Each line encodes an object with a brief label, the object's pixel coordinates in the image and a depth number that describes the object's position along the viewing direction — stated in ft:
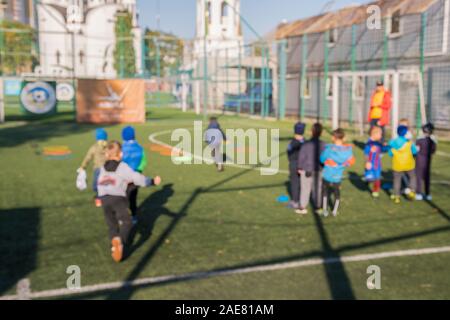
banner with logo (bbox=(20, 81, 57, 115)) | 95.76
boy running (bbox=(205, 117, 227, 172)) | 44.19
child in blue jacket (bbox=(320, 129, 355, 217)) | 29.43
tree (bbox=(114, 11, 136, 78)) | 161.68
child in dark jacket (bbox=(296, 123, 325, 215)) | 29.78
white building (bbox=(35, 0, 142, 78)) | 149.38
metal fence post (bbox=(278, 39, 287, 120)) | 109.70
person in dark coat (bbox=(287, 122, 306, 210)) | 30.96
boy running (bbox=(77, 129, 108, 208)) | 31.60
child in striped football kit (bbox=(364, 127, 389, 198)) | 34.60
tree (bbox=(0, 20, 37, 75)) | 130.21
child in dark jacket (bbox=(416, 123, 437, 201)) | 34.12
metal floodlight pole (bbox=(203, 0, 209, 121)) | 111.86
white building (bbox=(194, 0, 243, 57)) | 190.22
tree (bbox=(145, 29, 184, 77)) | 150.75
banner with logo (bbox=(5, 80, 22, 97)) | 134.72
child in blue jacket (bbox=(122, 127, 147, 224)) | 28.25
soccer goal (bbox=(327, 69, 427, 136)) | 65.10
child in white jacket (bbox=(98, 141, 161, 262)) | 23.07
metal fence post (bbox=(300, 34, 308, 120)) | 104.12
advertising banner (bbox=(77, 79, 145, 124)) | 92.20
